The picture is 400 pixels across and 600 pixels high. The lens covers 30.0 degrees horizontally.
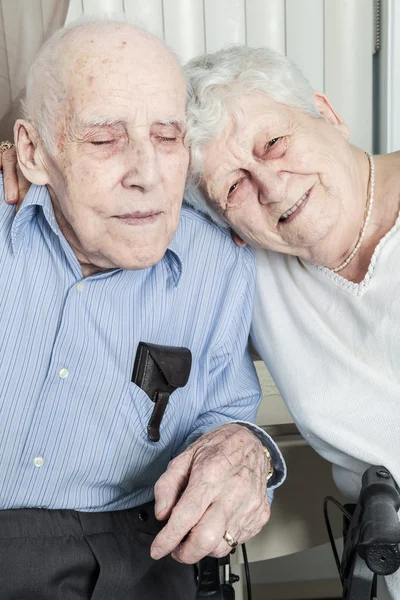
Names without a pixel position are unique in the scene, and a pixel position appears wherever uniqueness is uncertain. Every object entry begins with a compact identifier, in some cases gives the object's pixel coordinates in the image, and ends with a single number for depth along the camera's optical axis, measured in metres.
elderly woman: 1.37
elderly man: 1.26
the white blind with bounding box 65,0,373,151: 2.34
